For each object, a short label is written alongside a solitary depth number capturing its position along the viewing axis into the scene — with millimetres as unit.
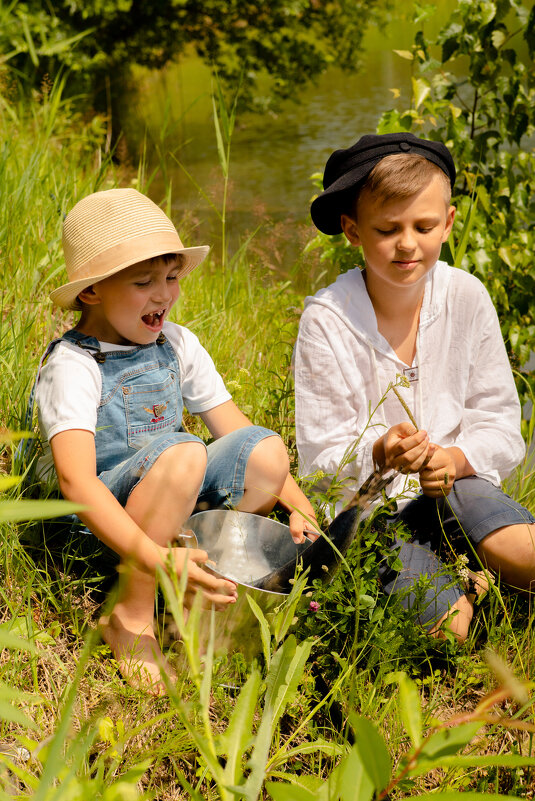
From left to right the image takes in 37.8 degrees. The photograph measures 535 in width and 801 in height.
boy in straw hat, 1674
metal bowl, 1952
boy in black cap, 1934
